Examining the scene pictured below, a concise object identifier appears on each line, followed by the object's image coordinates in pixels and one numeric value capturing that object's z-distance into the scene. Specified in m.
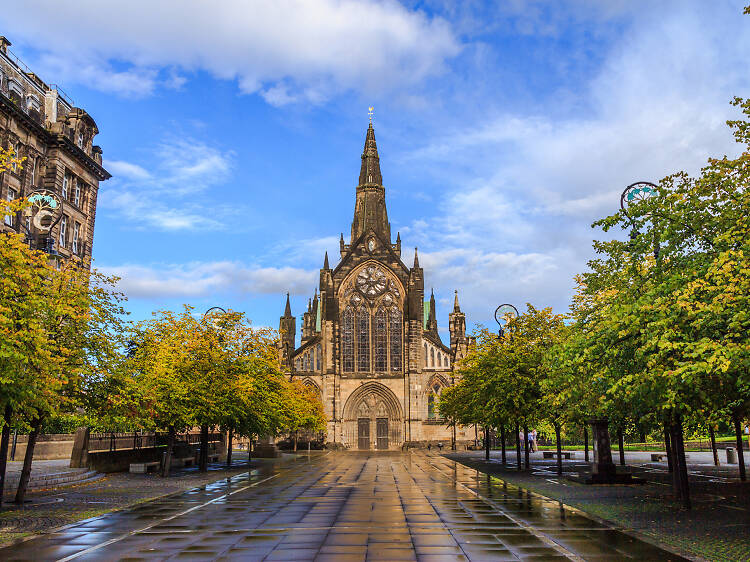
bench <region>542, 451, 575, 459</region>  51.16
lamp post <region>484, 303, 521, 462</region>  36.03
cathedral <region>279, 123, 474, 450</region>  77.38
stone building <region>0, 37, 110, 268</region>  41.34
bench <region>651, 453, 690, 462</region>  43.51
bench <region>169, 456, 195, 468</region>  39.32
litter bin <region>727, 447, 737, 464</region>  41.75
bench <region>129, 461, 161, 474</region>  32.44
